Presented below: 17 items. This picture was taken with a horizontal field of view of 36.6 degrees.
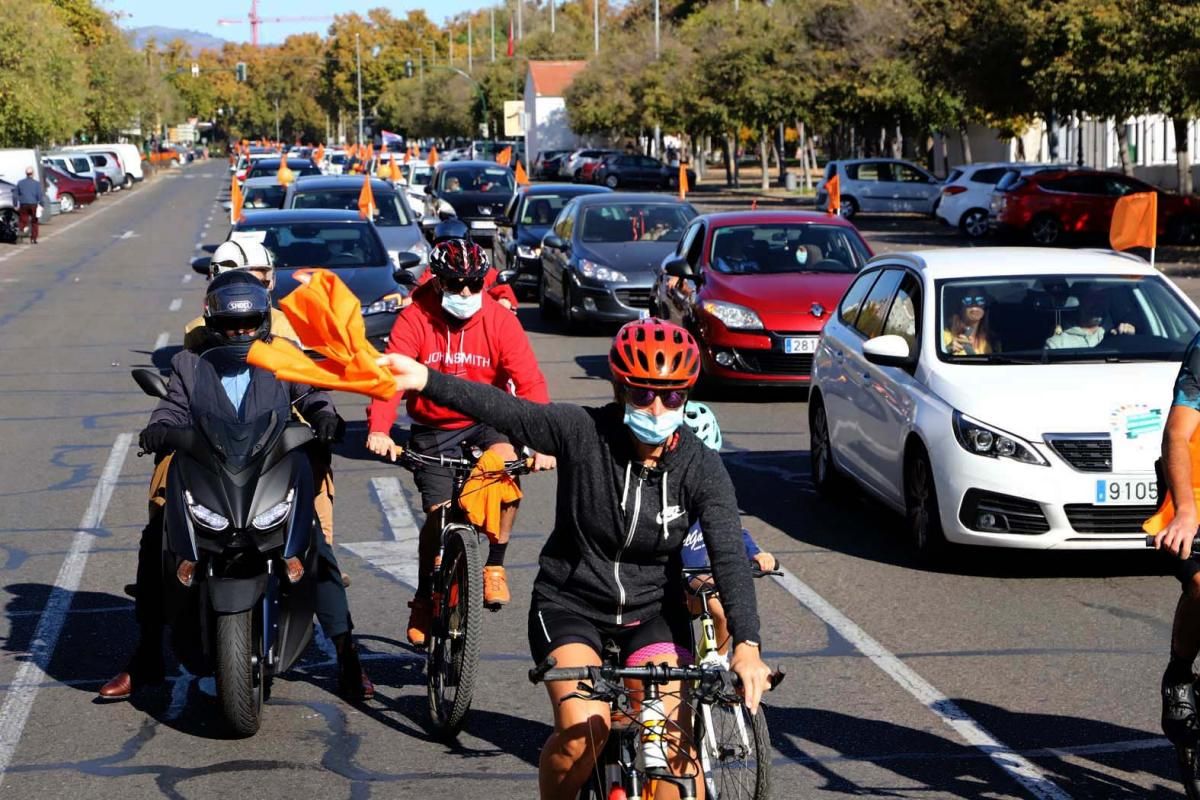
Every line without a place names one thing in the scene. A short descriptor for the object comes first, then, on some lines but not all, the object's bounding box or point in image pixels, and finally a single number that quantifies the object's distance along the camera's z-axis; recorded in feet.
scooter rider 21.31
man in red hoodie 23.21
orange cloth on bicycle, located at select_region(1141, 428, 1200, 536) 17.81
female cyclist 14.76
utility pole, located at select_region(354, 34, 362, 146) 550.36
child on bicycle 17.70
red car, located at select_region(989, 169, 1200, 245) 116.57
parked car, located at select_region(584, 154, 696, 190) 212.23
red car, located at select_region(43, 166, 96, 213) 197.57
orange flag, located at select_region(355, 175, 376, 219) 79.00
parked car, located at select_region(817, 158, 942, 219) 156.66
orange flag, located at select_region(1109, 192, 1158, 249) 55.11
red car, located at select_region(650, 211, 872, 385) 50.37
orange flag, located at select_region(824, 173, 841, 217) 90.77
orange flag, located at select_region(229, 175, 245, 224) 106.22
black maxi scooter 20.39
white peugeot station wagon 28.14
